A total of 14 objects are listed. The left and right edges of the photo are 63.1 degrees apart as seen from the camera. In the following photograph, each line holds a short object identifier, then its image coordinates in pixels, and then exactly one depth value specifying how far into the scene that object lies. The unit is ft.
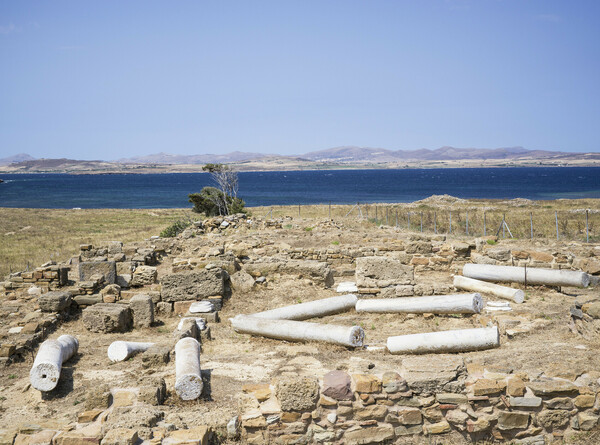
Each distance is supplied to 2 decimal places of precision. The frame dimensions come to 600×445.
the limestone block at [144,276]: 42.93
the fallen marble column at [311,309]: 33.91
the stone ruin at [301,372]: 19.47
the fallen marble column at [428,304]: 31.68
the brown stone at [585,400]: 19.63
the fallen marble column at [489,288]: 34.22
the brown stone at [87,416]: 19.65
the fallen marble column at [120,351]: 27.96
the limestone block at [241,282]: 41.32
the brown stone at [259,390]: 20.30
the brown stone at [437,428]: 19.93
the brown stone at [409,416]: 19.93
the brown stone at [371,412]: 19.74
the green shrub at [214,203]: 123.24
